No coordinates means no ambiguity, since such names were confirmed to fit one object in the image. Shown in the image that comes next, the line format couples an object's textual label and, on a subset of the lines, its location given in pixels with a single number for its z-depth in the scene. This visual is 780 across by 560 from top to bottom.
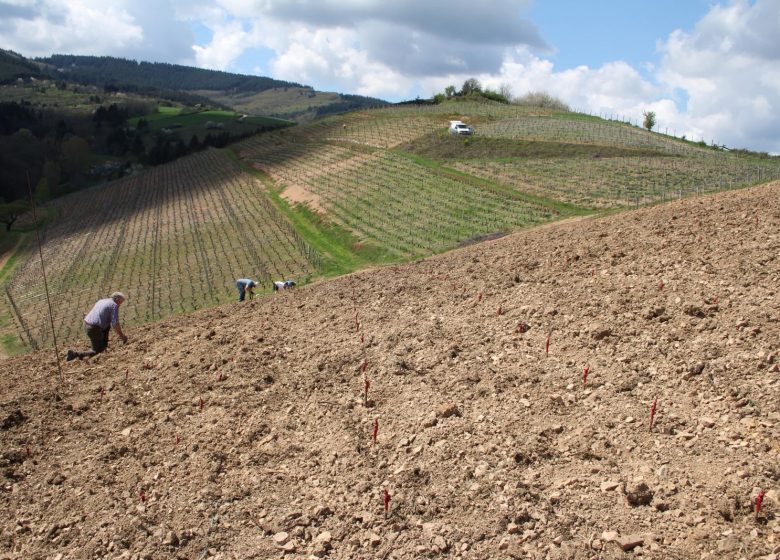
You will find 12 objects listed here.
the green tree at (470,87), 113.81
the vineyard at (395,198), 31.43
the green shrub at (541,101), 101.19
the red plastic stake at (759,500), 6.21
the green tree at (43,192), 87.06
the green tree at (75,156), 100.50
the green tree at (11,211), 64.62
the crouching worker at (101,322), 15.32
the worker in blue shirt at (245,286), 22.76
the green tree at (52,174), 93.19
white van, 62.41
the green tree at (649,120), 76.12
